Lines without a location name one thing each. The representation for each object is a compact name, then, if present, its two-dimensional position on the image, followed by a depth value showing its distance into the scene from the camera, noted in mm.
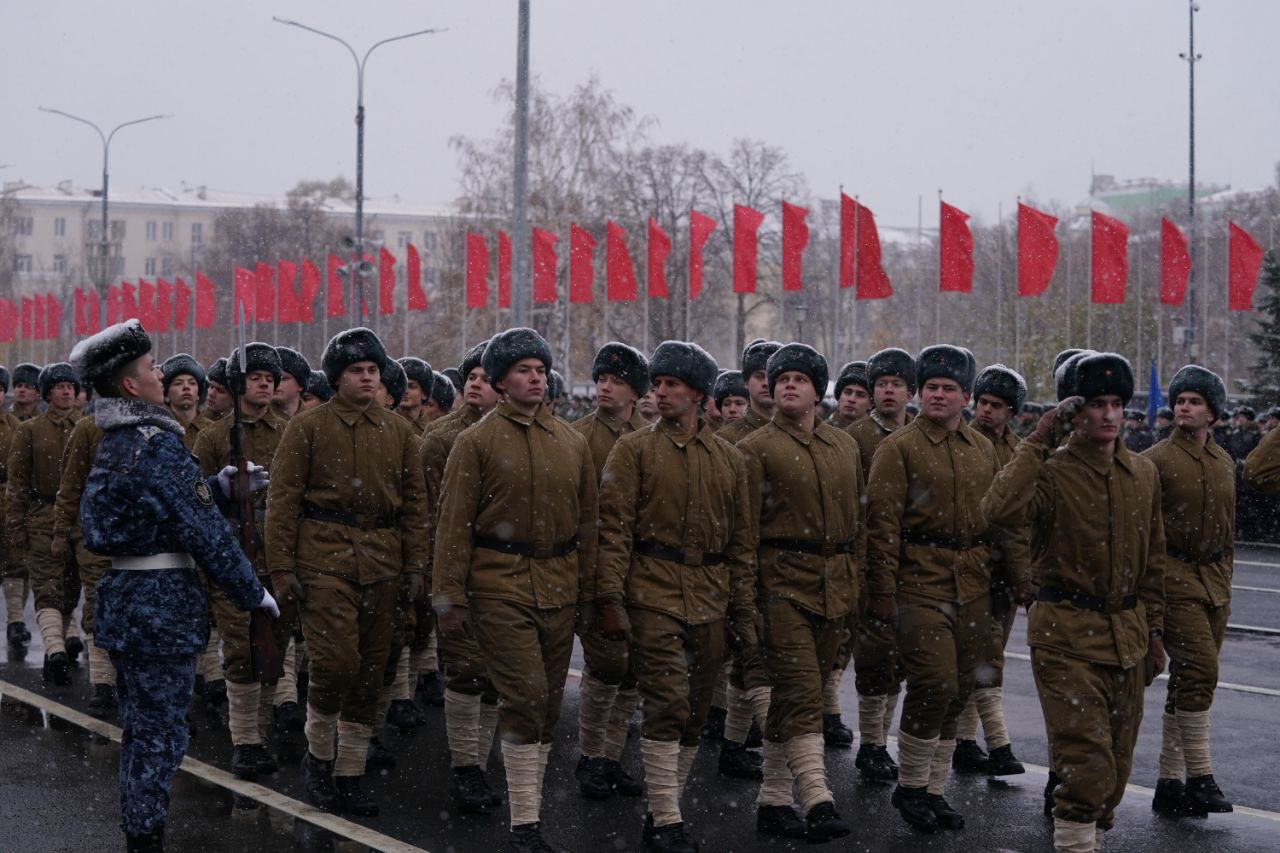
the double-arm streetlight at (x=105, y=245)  45812
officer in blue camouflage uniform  5984
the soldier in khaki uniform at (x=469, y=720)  7602
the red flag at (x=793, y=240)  29656
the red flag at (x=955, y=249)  28062
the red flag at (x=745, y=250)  30453
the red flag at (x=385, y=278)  49669
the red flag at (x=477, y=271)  34656
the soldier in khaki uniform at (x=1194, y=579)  7625
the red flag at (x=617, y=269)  31156
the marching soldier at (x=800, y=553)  6949
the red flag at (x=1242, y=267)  26766
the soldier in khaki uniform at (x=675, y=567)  6758
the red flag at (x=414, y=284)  38297
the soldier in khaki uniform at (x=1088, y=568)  6211
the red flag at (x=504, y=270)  35209
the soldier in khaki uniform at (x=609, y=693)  7902
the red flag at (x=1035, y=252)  27531
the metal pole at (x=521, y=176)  18812
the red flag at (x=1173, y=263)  27234
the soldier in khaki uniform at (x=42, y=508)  11008
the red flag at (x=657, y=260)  31203
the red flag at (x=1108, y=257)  27266
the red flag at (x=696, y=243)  31625
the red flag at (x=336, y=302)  41784
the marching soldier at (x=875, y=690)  8047
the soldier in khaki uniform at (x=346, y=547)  7434
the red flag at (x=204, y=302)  48656
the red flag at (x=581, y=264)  31688
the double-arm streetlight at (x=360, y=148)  30250
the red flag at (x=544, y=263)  33062
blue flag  28094
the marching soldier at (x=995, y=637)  8102
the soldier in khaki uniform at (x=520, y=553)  6637
